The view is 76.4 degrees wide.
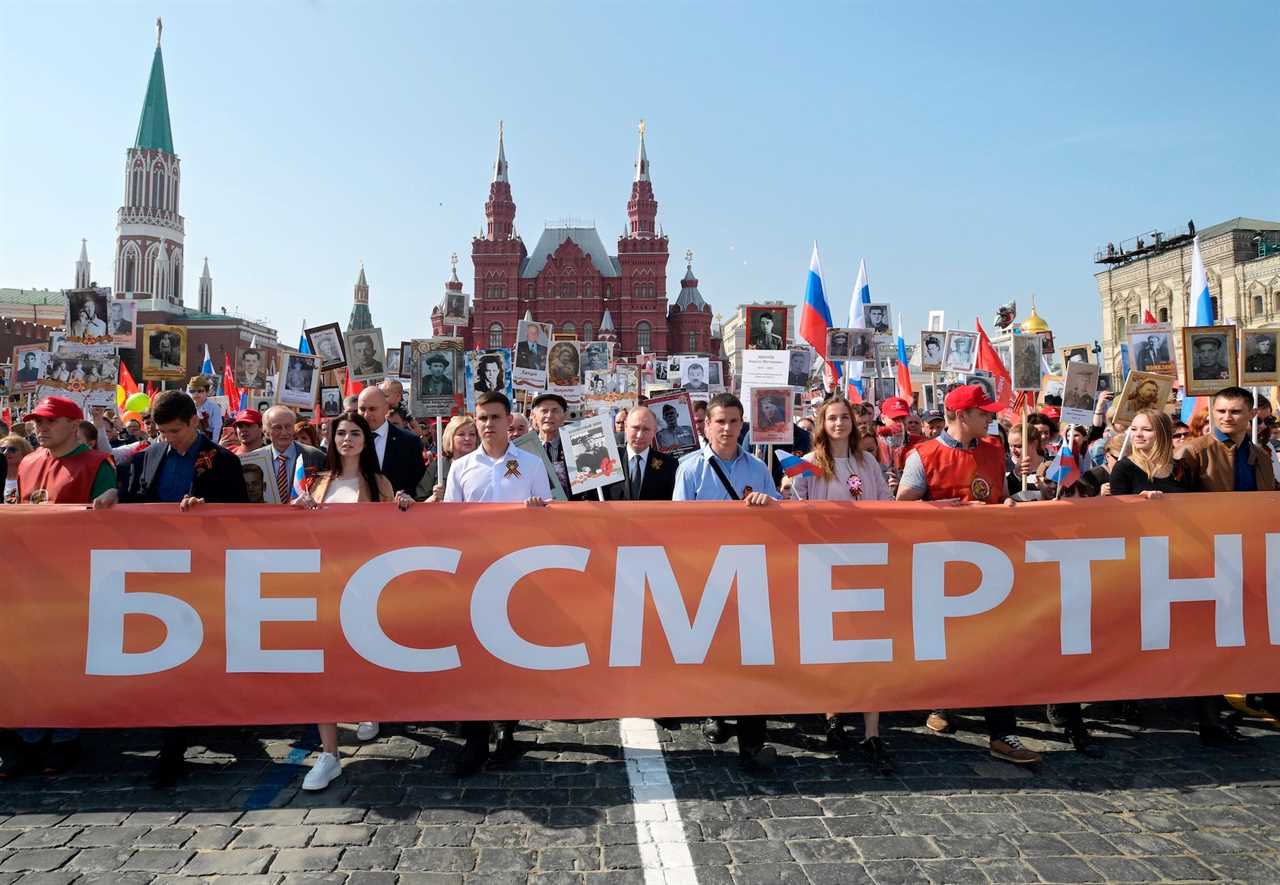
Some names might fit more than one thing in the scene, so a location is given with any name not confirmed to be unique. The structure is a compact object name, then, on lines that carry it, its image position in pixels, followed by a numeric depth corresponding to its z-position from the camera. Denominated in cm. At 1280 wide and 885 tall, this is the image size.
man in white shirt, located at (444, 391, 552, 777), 477
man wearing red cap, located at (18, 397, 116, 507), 462
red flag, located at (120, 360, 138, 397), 1498
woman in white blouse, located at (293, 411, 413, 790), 459
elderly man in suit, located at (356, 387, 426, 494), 650
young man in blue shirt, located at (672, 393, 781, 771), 479
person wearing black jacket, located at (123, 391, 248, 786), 457
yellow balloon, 1148
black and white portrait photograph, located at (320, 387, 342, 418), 1420
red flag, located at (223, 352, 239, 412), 1747
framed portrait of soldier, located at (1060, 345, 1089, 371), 1167
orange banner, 422
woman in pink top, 496
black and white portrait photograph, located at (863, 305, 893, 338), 1530
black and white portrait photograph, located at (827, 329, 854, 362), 1313
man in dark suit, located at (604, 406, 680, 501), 556
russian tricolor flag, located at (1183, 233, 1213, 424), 998
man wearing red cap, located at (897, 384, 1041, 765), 461
